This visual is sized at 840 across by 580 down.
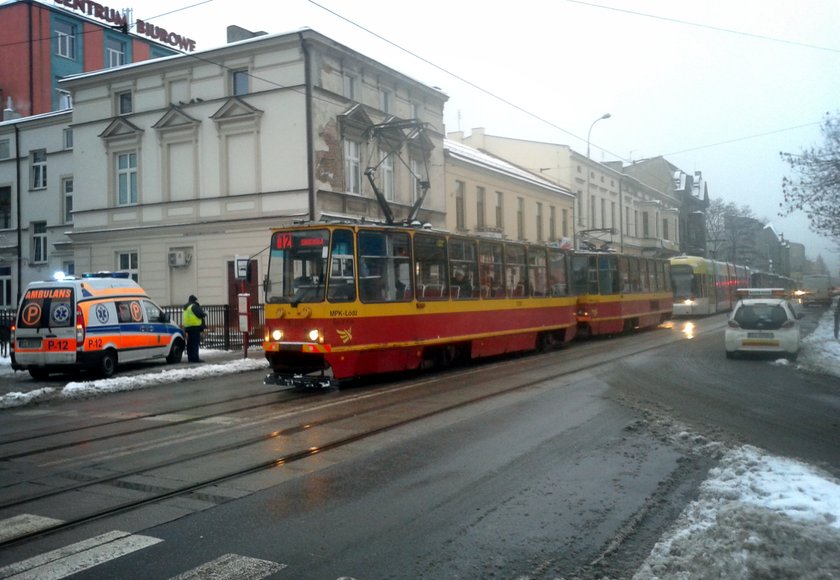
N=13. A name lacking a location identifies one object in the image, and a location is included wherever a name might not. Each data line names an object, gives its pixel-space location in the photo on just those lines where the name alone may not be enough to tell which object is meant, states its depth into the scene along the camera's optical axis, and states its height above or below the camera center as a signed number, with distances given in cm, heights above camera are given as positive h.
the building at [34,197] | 3781 +541
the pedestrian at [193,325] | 2008 -58
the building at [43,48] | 4494 +1528
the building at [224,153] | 2827 +586
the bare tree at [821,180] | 2038 +296
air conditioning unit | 3028 +174
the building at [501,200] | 3822 +544
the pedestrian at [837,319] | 2611 -94
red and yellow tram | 1359 -3
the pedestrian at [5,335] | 2191 -83
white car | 1923 -91
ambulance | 1666 -50
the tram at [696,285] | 4119 +50
